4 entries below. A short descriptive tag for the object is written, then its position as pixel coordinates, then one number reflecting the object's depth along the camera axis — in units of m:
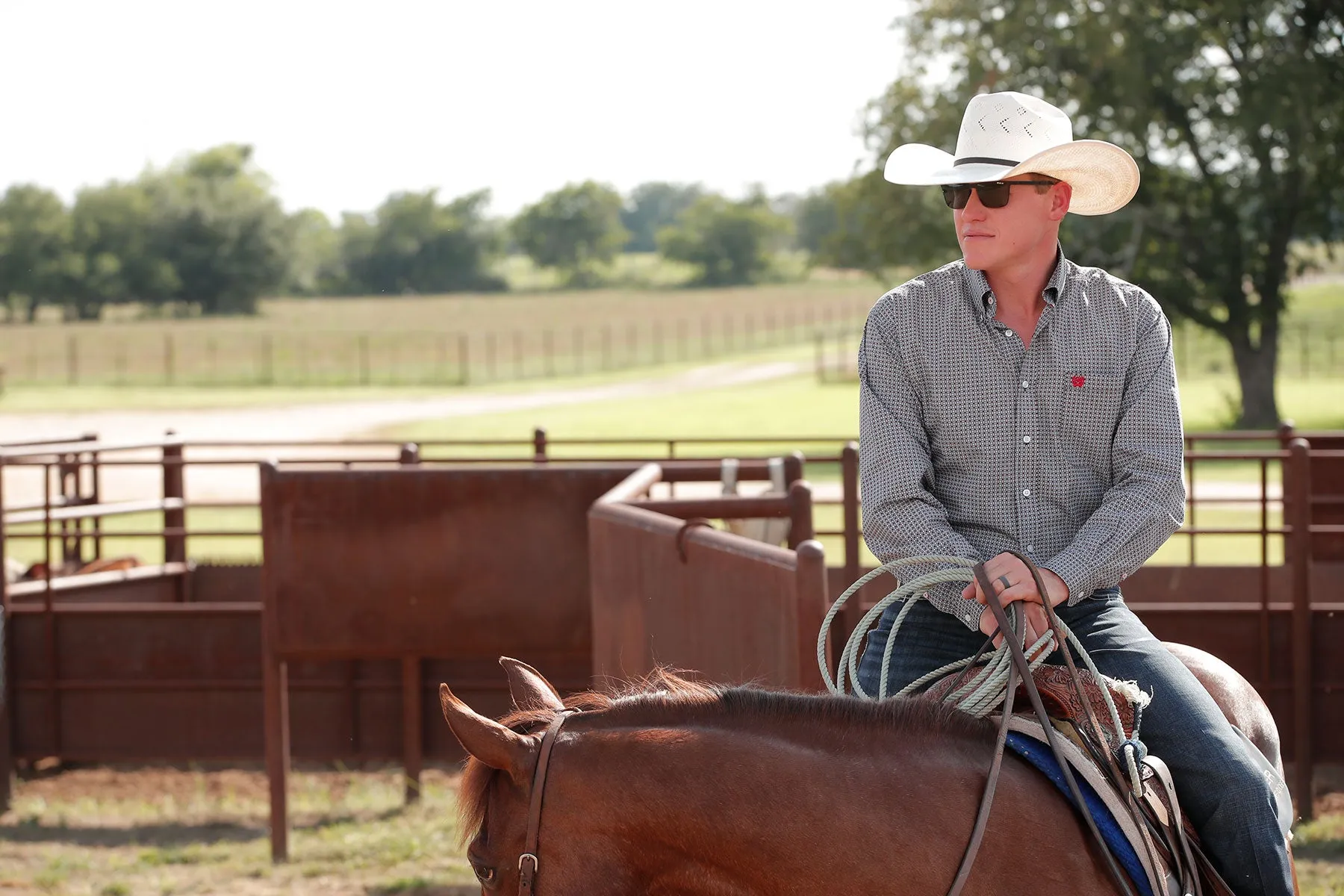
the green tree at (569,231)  132.25
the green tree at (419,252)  118.38
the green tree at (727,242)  125.00
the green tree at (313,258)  99.38
